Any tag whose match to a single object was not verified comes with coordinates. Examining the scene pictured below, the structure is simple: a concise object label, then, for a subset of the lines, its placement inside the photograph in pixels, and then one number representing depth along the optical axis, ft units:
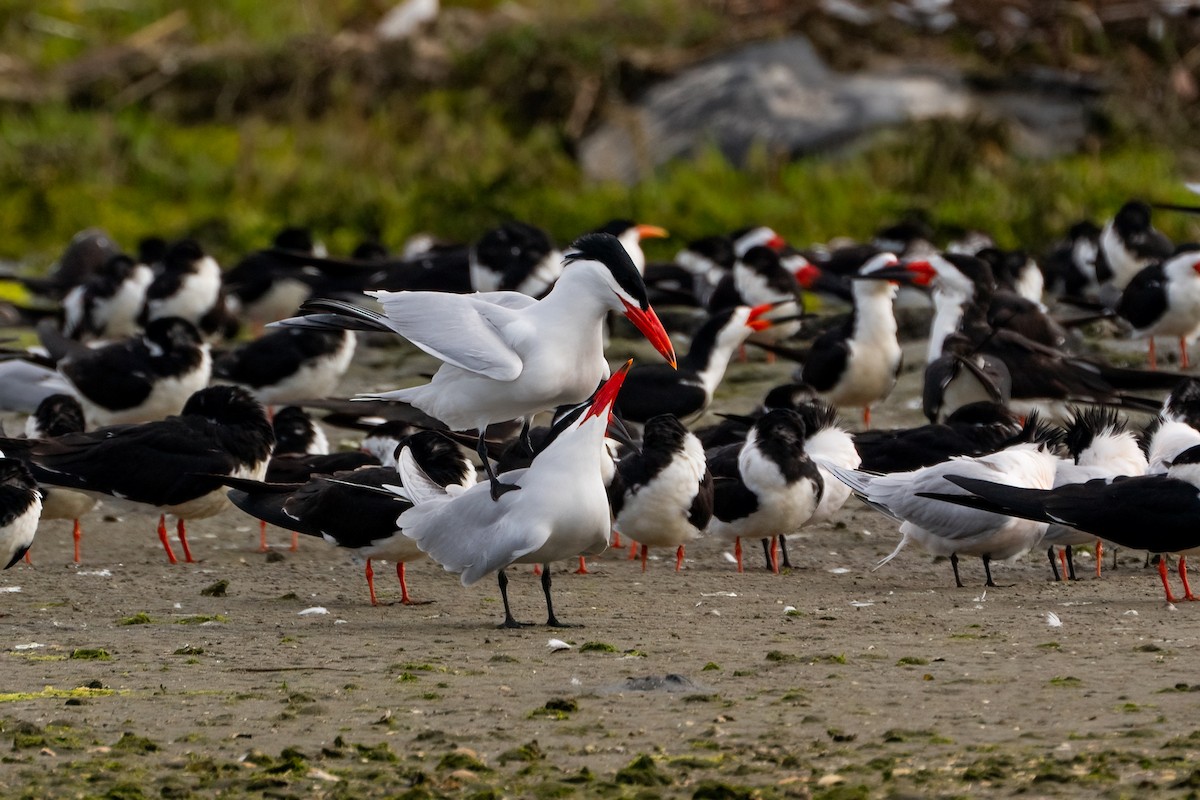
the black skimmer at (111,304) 86.22
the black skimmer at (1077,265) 91.35
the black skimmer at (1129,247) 85.25
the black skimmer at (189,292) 83.30
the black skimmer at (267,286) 88.99
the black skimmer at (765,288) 80.79
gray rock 126.31
